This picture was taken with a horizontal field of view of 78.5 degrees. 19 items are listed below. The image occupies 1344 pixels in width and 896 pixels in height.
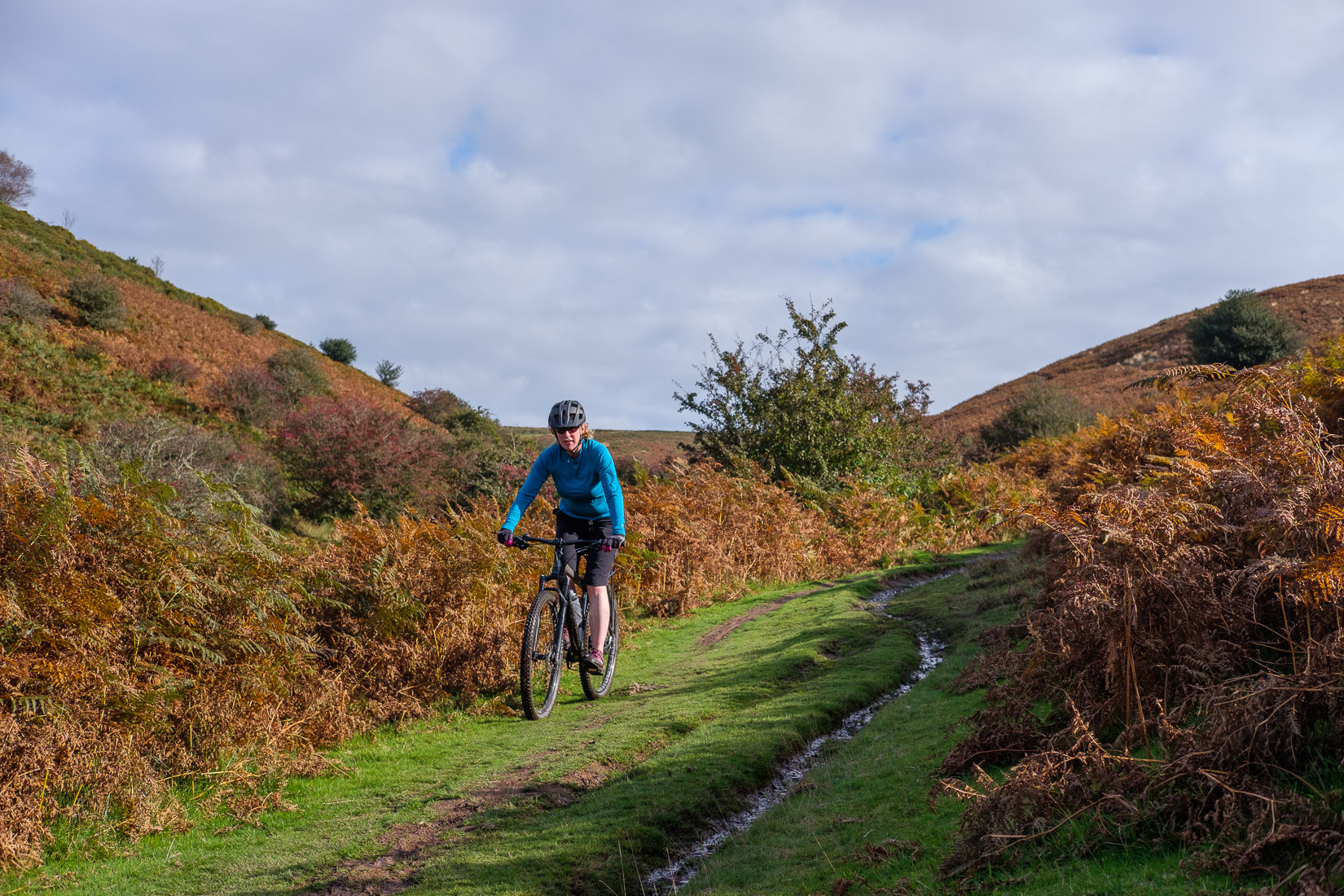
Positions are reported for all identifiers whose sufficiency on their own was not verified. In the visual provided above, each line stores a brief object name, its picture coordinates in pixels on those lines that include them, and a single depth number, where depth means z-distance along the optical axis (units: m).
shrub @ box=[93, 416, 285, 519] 17.52
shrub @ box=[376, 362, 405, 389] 63.62
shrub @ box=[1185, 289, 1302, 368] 46.22
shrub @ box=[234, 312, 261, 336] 52.03
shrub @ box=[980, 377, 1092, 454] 41.41
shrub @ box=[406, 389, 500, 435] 40.81
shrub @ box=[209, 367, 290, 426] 35.97
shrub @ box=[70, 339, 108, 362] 33.53
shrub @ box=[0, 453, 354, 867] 5.29
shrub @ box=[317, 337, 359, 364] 62.91
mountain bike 7.59
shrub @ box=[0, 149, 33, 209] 55.38
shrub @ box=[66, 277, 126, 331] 37.19
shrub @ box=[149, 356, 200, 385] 35.84
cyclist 7.79
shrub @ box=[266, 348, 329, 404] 40.47
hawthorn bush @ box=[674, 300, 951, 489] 23.34
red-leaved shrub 25.81
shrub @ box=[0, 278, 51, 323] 32.72
